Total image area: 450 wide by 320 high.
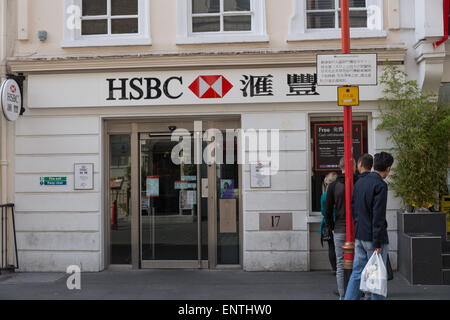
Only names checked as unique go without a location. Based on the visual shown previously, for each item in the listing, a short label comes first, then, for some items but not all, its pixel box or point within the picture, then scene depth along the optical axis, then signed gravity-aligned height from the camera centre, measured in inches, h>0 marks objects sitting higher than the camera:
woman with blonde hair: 310.9 -41.7
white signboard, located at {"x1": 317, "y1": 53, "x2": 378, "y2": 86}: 253.1 +53.5
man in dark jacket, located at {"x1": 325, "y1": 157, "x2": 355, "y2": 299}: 271.3 -24.5
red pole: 249.9 -11.8
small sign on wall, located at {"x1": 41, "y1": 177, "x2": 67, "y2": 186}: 369.4 -3.7
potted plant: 313.4 +4.8
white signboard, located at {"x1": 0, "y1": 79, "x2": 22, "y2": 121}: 341.4 +55.1
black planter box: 311.3 -46.9
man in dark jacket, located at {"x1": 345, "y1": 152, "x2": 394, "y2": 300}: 230.8 -21.4
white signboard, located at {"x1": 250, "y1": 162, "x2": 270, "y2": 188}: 359.3 -0.9
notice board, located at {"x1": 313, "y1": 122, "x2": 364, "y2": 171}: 364.2 +21.4
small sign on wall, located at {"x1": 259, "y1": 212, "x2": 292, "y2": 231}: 358.0 -34.4
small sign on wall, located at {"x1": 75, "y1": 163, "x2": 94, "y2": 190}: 367.9 -0.9
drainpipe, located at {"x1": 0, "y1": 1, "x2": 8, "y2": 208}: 370.6 +32.9
